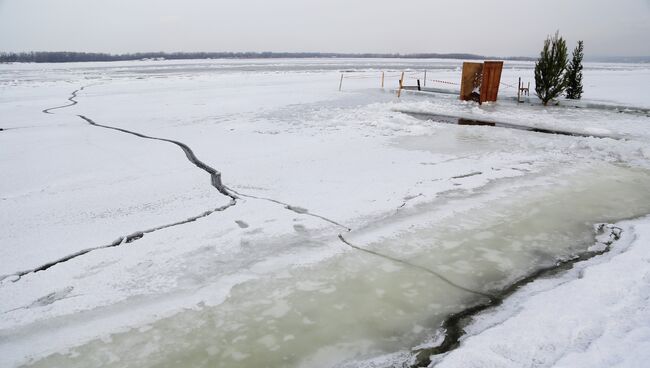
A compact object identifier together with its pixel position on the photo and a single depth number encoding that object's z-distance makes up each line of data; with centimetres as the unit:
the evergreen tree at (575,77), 1717
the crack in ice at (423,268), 336
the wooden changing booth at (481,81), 1529
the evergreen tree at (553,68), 1516
